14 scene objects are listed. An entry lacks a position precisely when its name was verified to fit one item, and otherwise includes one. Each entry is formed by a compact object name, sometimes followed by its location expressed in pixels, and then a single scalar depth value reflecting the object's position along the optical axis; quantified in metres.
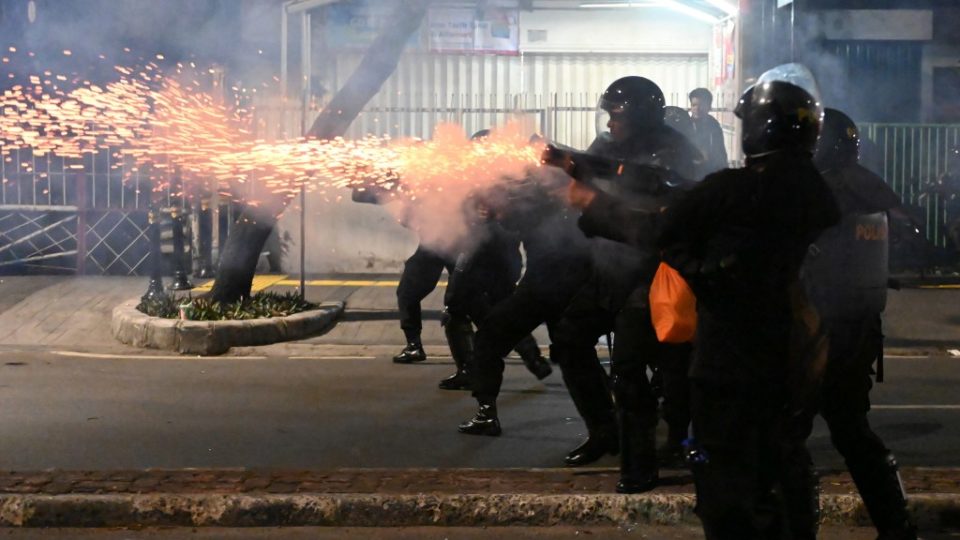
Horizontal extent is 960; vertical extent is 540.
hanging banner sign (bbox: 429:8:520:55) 15.74
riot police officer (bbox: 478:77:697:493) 6.12
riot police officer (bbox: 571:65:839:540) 4.25
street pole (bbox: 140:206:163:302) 12.01
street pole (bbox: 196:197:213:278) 14.70
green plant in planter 11.07
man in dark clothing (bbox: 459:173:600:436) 6.80
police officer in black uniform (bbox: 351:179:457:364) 9.07
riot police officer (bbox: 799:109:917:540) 5.13
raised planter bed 10.66
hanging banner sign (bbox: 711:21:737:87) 14.85
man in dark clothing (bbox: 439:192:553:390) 8.49
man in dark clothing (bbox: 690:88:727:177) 10.72
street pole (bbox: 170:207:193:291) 13.41
